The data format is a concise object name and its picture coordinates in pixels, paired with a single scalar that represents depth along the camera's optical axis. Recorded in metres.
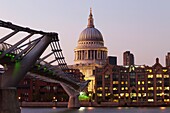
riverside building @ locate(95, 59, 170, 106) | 158.38
